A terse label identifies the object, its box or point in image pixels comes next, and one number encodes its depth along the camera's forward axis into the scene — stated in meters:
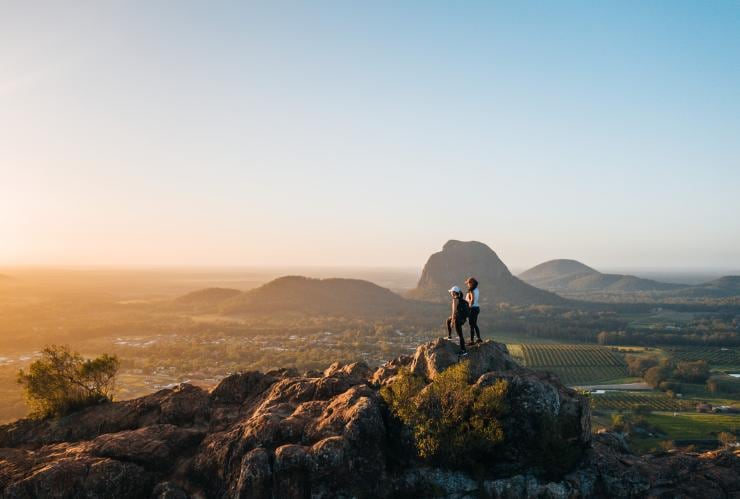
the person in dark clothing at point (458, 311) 28.22
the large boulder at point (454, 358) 28.98
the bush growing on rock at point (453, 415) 24.30
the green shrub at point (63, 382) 32.53
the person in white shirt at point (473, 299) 28.31
